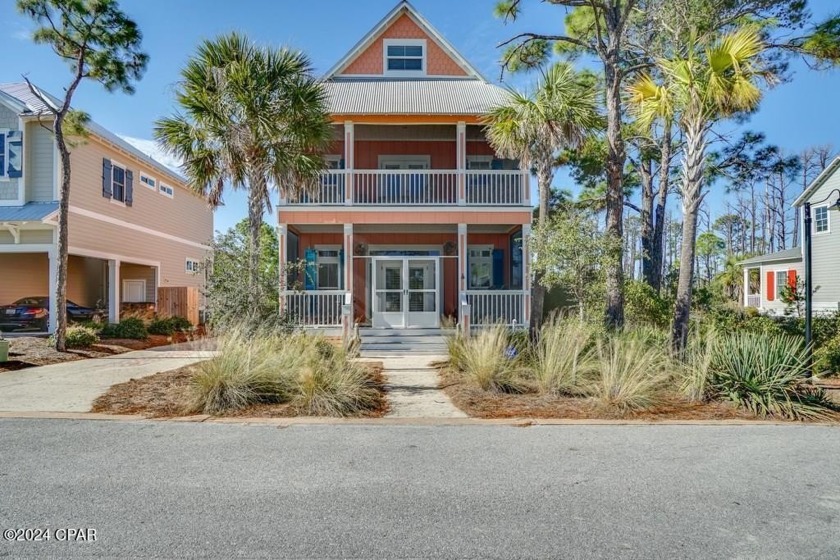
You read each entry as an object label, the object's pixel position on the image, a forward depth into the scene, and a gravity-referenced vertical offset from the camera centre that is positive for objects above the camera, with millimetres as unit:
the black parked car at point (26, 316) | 14492 -846
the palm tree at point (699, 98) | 7320 +3082
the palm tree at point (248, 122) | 8820 +3226
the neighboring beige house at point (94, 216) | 14195 +2593
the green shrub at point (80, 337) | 12430 -1275
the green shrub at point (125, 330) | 14711 -1274
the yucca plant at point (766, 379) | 5957 -1126
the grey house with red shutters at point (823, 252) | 21031 +1987
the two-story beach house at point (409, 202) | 13297 +2498
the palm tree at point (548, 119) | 10133 +3722
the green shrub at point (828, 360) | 8416 -1174
